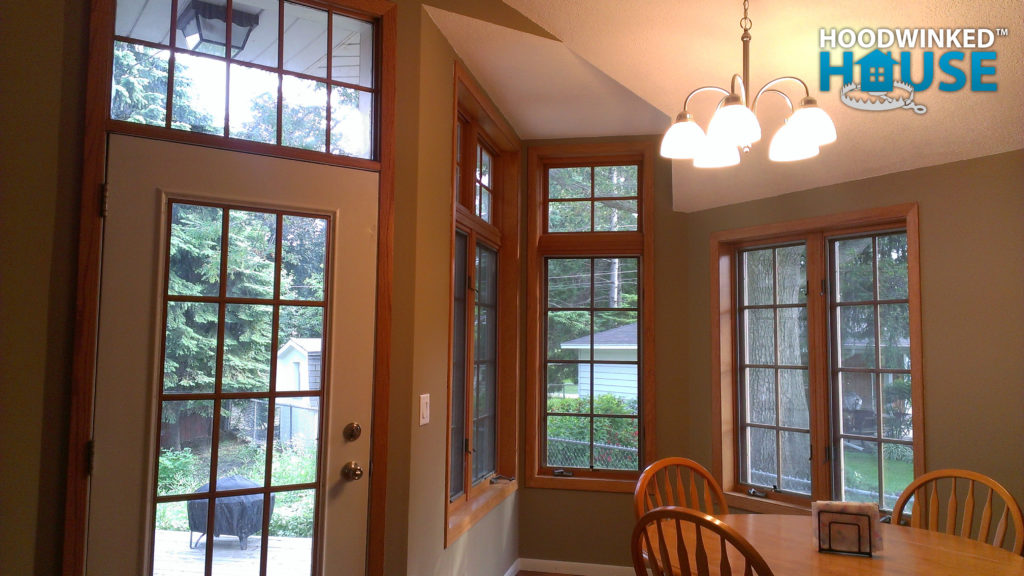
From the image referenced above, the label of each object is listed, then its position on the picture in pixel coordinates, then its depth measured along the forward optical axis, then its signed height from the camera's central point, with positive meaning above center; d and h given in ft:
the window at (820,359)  10.59 -0.13
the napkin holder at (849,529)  7.07 -1.82
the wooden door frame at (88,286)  6.24 +0.51
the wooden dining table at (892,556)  6.56 -2.06
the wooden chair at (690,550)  5.69 -1.96
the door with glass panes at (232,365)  6.58 -0.22
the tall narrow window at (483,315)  11.48 +0.60
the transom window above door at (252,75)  6.82 +2.88
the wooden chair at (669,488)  8.34 -1.78
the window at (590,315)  14.12 +0.69
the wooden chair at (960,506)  7.60 -1.89
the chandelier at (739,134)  6.90 +2.20
